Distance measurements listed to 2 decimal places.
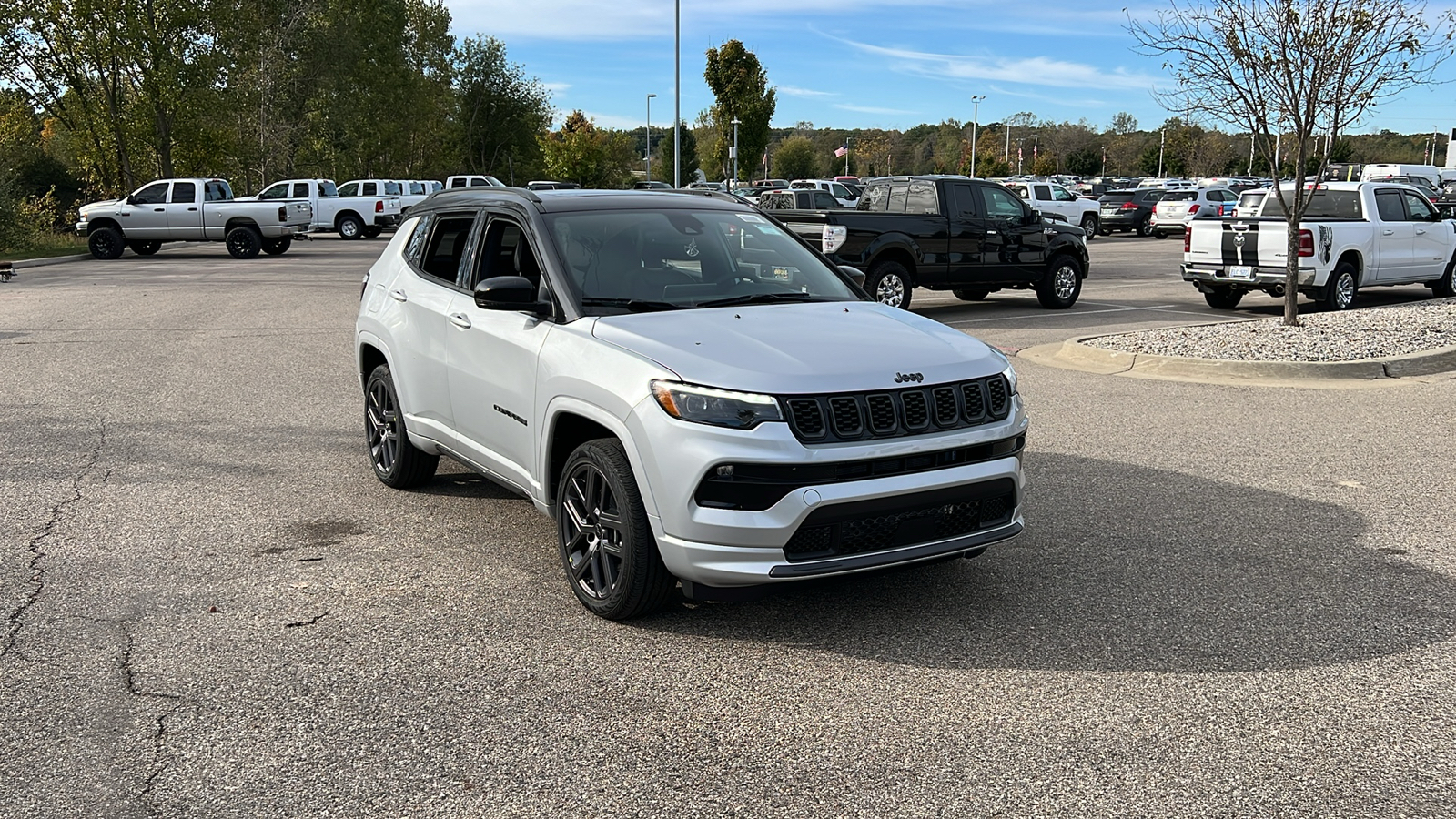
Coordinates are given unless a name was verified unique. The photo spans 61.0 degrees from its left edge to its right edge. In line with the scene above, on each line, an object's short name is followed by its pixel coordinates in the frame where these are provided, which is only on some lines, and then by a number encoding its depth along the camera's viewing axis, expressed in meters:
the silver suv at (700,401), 4.46
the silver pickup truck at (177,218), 30.45
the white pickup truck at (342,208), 43.22
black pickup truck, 16.14
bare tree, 12.95
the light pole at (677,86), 45.59
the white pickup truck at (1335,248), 16.52
